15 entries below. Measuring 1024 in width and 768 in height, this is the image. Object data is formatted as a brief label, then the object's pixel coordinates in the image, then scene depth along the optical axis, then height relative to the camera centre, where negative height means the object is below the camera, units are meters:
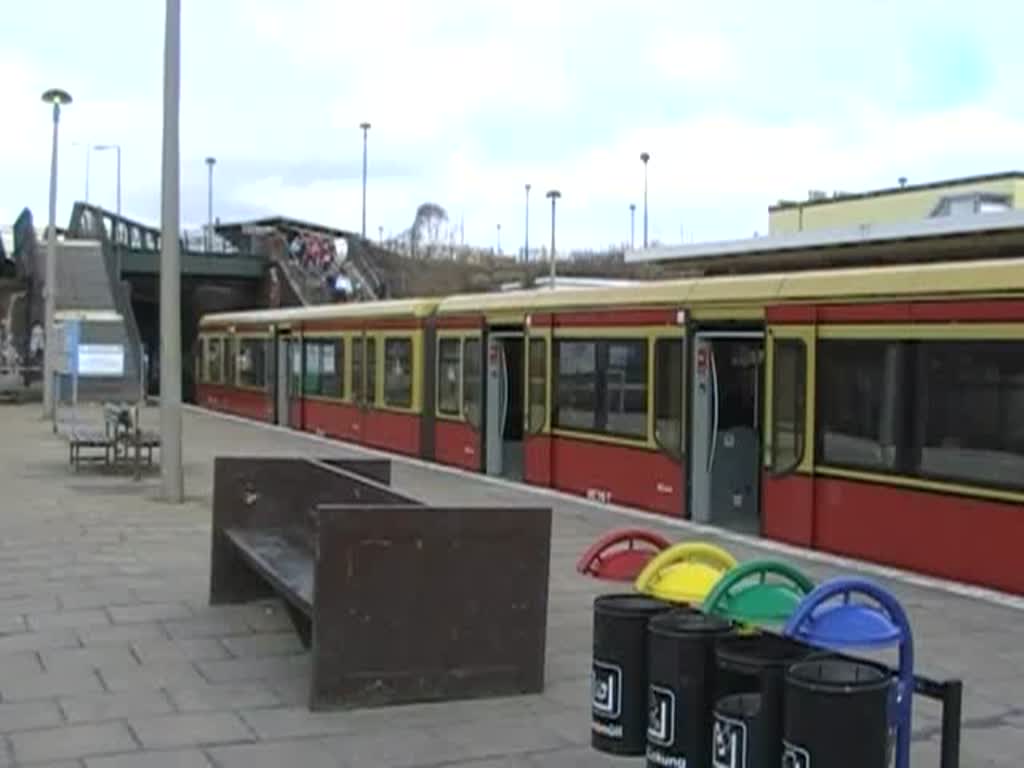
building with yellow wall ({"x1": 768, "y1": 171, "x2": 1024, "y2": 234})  28.30 +3.43
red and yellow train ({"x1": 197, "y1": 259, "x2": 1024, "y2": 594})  9.96 -0.46
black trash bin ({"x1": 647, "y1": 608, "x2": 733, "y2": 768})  4.31 -1.05
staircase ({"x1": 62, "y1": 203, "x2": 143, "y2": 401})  39.59 +1.82
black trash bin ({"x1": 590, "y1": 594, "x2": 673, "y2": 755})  4.66 -1.07
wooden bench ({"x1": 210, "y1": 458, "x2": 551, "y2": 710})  6.43 -1.20
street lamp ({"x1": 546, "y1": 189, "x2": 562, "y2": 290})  51.11 +5.58
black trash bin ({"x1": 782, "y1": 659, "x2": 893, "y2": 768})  3.81 -0.99
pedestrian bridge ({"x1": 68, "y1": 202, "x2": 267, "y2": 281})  48.25 +3.07
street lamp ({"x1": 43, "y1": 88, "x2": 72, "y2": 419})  29.45 +1.48
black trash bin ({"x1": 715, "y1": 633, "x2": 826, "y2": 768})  4.01 -0.98
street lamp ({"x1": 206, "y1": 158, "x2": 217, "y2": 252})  56.39 +4.18
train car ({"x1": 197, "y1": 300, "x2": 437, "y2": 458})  21.23 -0.50
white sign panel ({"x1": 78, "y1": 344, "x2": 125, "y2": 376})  23.97 -0.36
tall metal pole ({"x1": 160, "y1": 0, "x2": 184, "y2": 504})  14.80 +0.79
